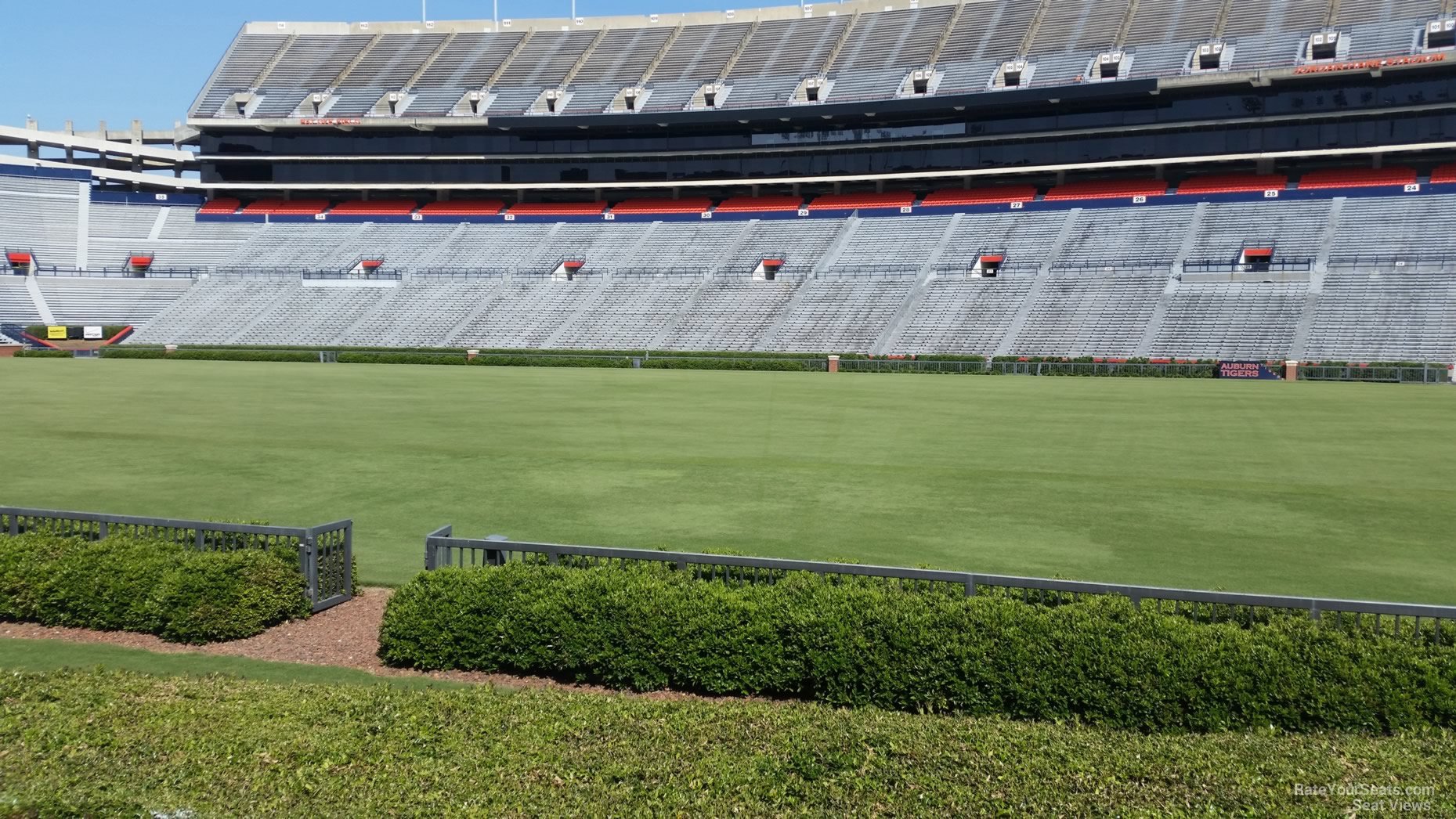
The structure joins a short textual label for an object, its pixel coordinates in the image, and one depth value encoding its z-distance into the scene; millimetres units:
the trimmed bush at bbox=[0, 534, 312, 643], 8773
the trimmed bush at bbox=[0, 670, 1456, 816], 5391
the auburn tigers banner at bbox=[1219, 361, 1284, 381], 43656
